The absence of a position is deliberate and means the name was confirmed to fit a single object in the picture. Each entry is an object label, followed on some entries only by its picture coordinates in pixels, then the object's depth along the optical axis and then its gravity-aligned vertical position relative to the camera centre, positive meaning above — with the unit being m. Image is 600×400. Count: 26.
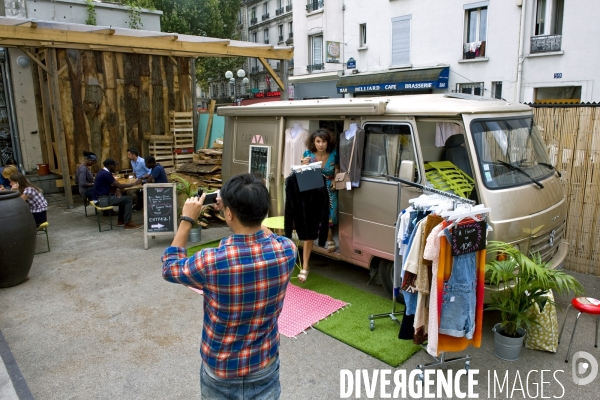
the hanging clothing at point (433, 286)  3.55 -1.38
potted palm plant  3.88 -1.53
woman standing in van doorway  5.69 -0.60
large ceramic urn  5.70 -1.51
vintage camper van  4.51 -0.60
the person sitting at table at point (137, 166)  9.81 -1.09
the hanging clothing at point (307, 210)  5.50 -1.16
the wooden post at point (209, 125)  13.14 -0.30
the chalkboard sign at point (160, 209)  7.56 -1.54
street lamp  22.31 +1.95
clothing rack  3.91 -2.12
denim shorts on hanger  3.61 -1.49
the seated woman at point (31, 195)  7.07 -1.19
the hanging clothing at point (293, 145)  6.19 -0.43
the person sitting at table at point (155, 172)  8.97 -1.11
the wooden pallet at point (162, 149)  12.66 -0.94
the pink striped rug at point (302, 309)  4.79 -2.18
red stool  3.93 -1.70
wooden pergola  8.77 +1.56
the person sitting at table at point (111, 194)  8.62 -1.49
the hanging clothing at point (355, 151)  5.25 -0.44
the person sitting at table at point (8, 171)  7.25 -0.83
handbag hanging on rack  5.30 -0.78
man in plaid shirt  2.05 -0.78
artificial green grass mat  4.28 -2.19
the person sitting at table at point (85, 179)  9.20 -1.25
